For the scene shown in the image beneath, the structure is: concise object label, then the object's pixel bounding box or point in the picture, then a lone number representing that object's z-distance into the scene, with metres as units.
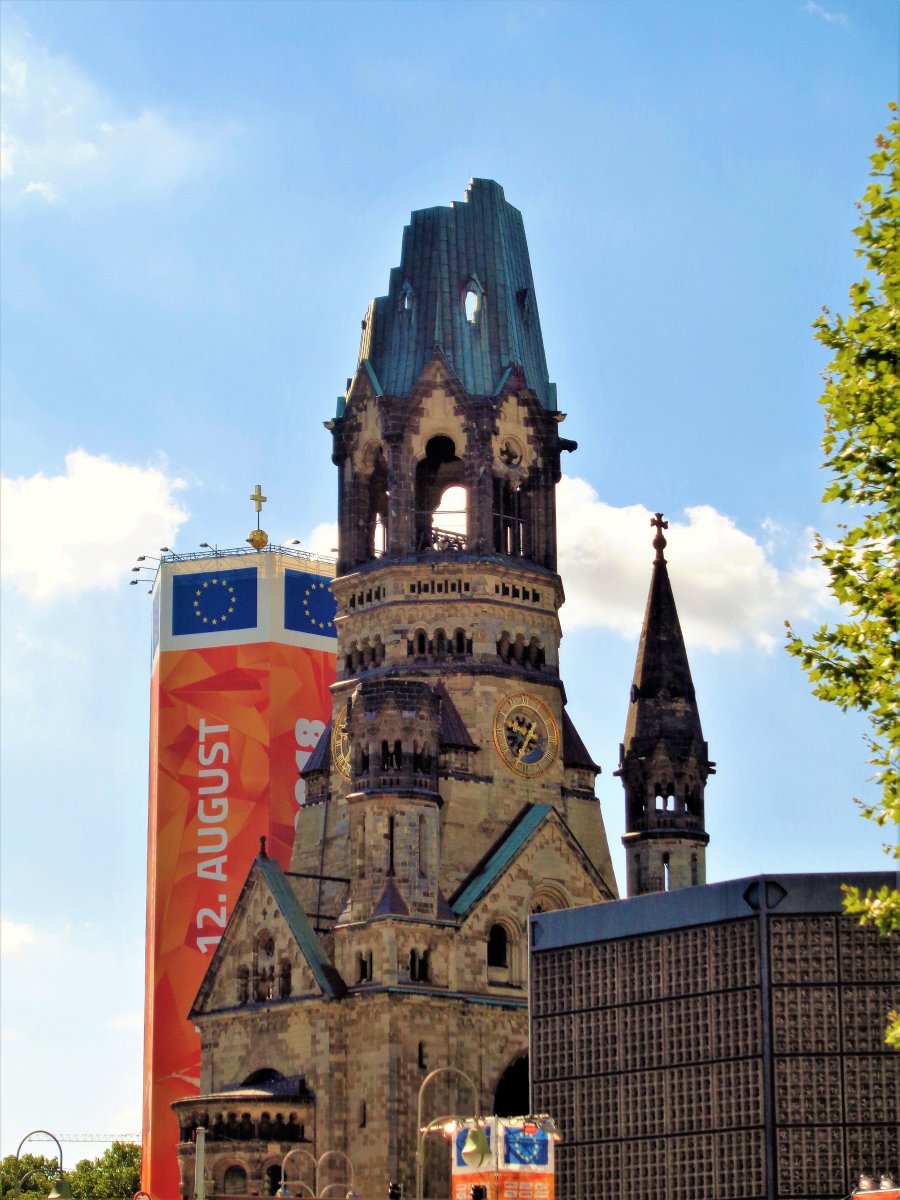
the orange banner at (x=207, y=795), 137.88
